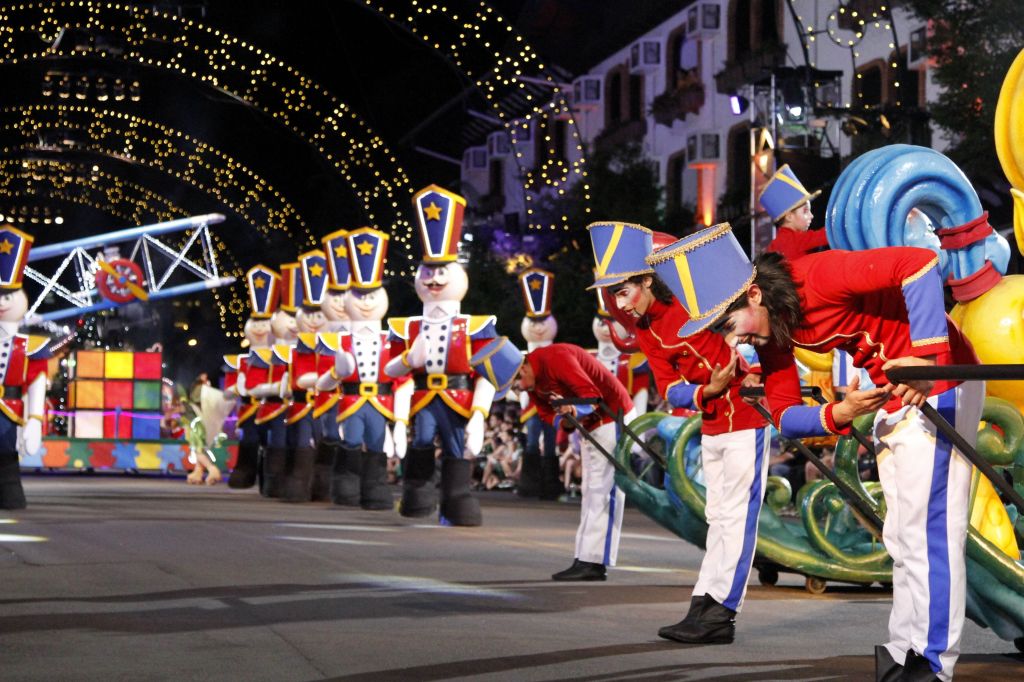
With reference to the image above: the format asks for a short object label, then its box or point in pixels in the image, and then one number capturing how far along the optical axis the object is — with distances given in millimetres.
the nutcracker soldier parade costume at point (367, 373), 17031
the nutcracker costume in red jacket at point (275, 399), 20000
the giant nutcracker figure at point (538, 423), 20844
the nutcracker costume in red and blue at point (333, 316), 17547
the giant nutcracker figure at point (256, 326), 21523
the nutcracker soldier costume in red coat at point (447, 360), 14797
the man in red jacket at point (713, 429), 7387
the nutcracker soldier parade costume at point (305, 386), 18766
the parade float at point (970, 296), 6723
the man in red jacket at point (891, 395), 5723
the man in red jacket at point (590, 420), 10055
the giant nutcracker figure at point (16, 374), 15695
